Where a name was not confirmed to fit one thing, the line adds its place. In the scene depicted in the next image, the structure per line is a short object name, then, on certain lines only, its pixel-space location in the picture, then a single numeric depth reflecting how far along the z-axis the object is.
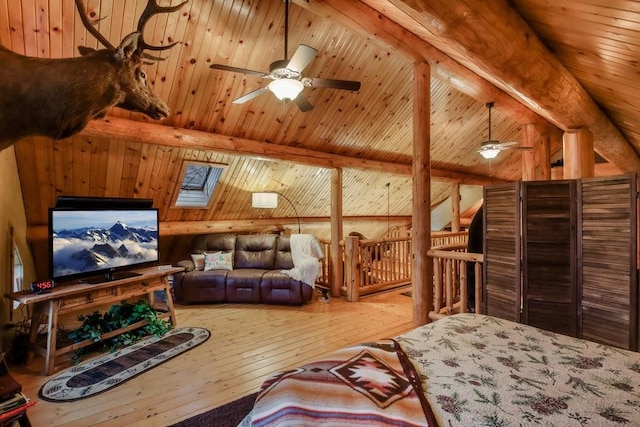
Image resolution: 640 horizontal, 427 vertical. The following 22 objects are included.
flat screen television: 2.90
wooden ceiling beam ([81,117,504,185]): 3.29
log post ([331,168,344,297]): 5.06
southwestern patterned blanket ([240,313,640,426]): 0.93
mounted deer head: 1.42
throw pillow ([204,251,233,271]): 4.86
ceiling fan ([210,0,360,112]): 2.40
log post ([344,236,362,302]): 4.79
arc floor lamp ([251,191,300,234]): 5.09
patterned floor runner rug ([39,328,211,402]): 2.39
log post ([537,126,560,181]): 5.14
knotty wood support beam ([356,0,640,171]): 1.63
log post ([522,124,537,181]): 4.96
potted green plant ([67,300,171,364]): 2.98
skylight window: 5.04
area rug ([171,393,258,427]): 2.01
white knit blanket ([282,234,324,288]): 4.52
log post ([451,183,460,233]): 7.67
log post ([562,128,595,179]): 3.49
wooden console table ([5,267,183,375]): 2.64
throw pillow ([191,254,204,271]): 4.85
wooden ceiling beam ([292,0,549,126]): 2.86
